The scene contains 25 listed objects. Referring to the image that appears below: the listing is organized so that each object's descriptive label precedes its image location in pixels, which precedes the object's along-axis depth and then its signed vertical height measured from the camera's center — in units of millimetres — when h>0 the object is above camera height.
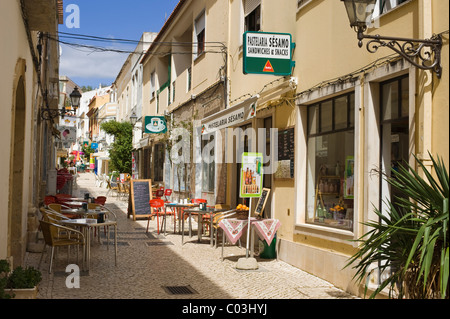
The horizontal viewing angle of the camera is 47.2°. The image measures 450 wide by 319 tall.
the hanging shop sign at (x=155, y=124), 20562 +2040
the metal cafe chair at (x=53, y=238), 7734 -978
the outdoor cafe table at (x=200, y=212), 11233 -815
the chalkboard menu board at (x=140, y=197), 16297 -696
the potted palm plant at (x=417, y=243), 4164 -562
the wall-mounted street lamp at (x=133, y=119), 26812 +2928
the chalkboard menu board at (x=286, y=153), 9380 +446
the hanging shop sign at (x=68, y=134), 27297 +2171
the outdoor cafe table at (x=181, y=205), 12508 -713
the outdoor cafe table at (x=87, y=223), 8062 -780
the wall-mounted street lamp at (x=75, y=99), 17250 +2530
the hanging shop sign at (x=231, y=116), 9648 +1256
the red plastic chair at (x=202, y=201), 12484 -710
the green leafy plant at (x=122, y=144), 31297 +1887
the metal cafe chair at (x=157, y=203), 13320 -725
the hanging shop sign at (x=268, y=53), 8812 +2157
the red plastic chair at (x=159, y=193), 18788 -639
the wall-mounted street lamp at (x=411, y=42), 5468 +1469
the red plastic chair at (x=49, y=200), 11969 -608
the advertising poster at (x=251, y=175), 9195 +31
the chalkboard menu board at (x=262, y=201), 10203 -493
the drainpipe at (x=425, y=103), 5652 +849
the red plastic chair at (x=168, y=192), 18094 -584
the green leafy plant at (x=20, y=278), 5516 -1157
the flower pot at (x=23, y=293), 5520 -1282
